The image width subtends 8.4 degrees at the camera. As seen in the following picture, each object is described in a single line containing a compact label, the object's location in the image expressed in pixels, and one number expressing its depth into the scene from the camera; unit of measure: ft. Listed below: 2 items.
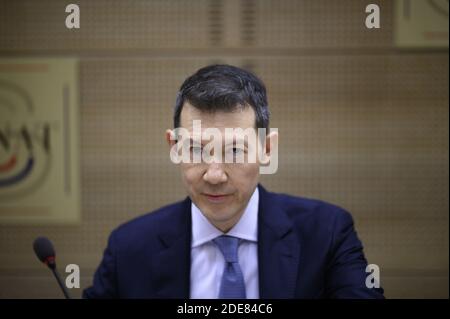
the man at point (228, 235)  15.13
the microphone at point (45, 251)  15.11
